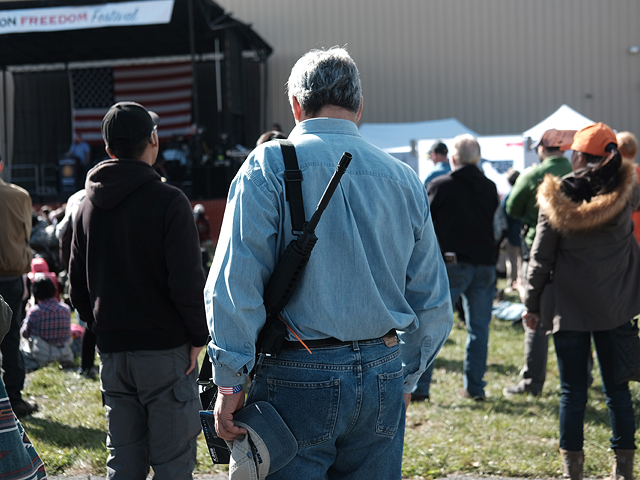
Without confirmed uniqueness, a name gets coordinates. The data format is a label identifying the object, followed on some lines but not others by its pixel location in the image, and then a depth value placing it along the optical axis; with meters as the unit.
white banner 12.29
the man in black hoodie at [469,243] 4.83
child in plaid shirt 5.57
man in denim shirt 1.74
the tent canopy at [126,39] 13.91
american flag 18.59
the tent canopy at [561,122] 9.44
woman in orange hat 3.21
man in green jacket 4.92
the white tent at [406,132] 13.30
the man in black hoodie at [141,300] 2.51
